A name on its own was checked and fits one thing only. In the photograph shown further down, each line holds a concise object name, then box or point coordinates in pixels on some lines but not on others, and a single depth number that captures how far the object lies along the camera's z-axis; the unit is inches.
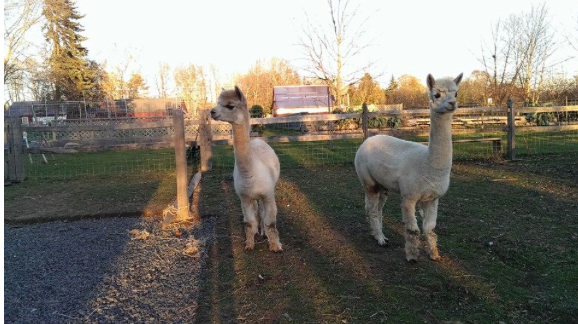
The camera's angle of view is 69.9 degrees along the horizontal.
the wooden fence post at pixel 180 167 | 254.2
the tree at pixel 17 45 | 990.4
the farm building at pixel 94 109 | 1225.1
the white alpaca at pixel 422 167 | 161.8
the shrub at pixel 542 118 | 918.4
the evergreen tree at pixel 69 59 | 1453.0
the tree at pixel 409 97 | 1312.4
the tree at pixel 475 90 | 1021.2
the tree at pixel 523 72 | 965.8
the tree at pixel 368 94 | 1073.5
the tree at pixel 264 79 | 2001.7
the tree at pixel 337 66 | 810.2
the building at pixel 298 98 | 1448.1
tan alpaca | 179.0
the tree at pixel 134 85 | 1466.5
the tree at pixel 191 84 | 1793.8
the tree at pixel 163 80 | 1793.8
